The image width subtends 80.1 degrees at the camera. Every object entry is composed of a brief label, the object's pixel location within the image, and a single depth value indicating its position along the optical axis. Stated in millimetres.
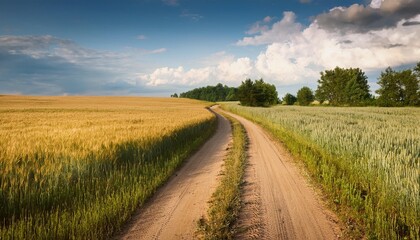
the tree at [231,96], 158500
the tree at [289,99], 133125
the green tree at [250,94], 76875
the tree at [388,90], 70688
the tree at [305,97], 113944
